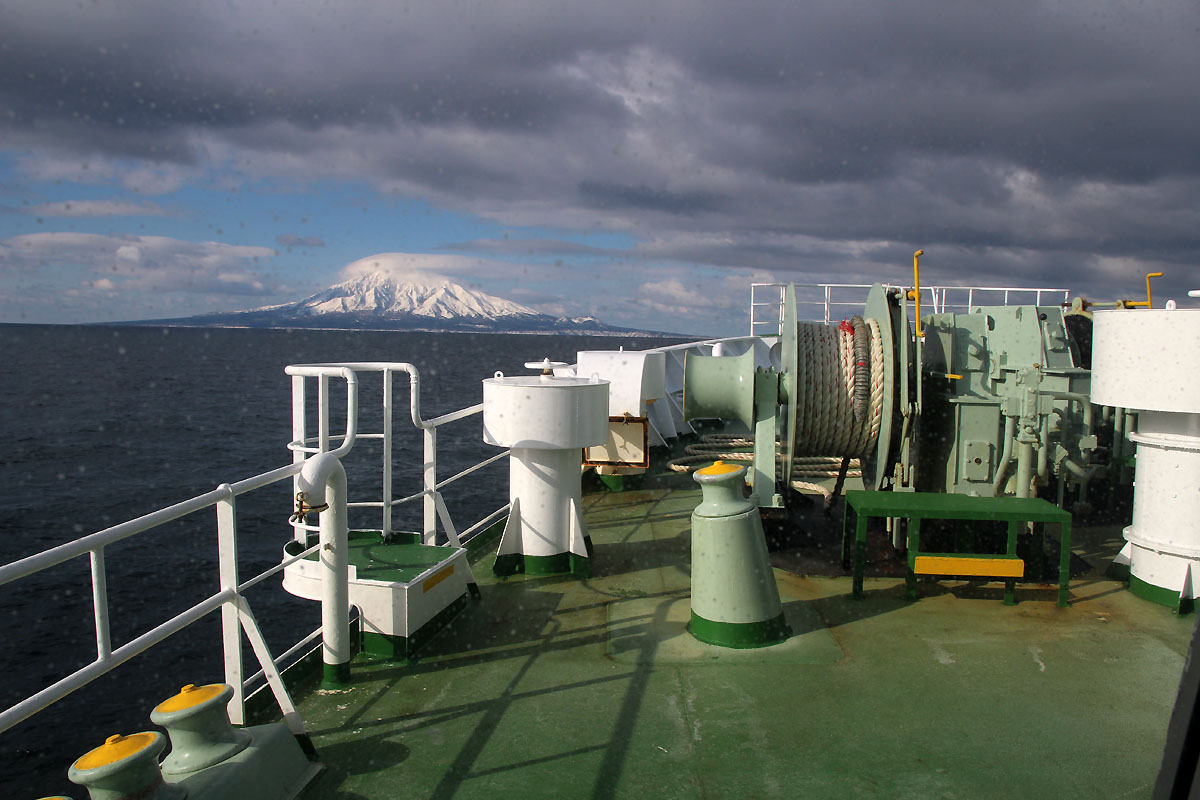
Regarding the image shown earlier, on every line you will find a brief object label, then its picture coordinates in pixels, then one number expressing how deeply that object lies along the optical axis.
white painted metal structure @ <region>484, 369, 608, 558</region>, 5.86
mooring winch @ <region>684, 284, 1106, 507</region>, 6.45
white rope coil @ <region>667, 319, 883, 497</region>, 6.68
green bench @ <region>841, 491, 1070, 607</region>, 5.47
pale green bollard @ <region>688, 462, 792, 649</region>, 4.93
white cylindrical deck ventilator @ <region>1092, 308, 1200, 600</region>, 5.29
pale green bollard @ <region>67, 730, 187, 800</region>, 2.40
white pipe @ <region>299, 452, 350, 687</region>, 4.09
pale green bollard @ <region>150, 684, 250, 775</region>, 2.83
